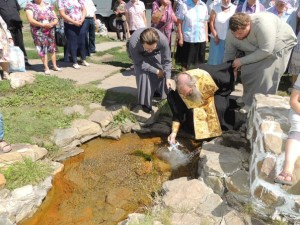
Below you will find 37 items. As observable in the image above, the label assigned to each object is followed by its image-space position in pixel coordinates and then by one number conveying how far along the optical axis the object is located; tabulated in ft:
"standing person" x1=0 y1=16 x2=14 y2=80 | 13.96
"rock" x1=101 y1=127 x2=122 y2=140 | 11.76
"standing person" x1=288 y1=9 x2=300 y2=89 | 13.18
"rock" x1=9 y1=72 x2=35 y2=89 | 14.32
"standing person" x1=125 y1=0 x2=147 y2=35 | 16.45
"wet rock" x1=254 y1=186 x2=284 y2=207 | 7.21
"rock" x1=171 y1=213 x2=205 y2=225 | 7.40
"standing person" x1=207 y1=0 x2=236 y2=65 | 13.48
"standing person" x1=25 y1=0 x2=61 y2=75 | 14.84
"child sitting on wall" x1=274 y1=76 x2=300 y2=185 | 6.59
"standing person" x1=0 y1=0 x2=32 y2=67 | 15.56
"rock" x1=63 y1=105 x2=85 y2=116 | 12.50
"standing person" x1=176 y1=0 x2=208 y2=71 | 14.19
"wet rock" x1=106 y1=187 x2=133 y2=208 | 8.83
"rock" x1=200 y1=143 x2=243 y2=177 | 8.46
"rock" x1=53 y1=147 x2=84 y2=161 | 10.66
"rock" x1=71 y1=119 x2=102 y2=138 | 11.47
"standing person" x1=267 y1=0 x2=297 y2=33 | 13.18
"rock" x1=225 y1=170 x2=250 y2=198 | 7.83
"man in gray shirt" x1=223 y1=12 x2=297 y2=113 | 9.62
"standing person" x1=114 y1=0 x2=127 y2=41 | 25.17
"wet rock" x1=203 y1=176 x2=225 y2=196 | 8.28
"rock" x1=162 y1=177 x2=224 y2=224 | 7.72
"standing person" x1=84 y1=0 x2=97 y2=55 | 18.79
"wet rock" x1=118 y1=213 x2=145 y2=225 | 7.48
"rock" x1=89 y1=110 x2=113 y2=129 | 11.94
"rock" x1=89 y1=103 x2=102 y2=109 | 12.99
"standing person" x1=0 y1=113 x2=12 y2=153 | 9.88
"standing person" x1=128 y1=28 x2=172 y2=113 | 11.46
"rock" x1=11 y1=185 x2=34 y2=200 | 8.58
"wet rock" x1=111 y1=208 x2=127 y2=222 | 8.37
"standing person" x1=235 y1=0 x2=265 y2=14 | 12.87
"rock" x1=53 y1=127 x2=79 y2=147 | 11.01
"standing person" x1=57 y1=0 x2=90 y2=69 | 15.81
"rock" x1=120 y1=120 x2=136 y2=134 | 12.07
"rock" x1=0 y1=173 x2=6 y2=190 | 8.67
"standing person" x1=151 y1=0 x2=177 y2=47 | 15.02
